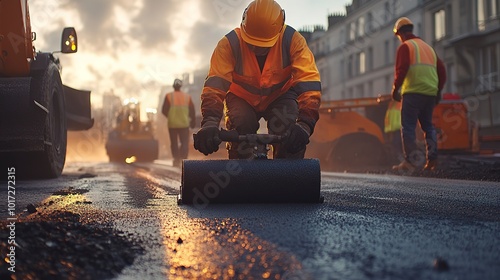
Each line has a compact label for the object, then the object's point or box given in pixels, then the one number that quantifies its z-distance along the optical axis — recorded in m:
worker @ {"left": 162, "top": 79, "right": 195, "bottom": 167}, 14.13
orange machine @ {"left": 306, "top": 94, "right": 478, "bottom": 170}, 13.80
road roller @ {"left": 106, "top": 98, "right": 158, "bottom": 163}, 23.66
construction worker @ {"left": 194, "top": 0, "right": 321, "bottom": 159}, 4.77
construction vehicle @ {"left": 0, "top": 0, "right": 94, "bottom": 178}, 6.38
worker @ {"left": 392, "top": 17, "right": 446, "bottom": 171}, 8.80
